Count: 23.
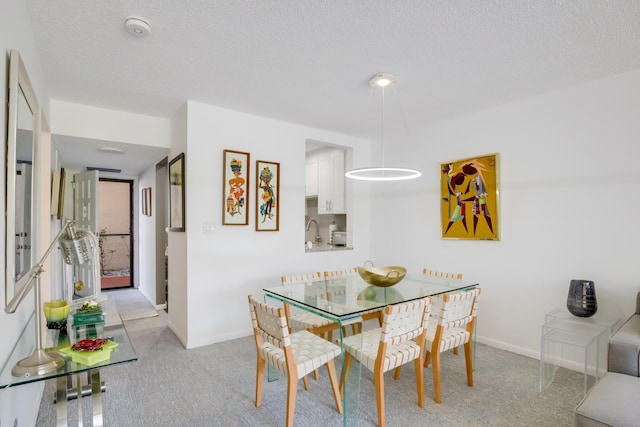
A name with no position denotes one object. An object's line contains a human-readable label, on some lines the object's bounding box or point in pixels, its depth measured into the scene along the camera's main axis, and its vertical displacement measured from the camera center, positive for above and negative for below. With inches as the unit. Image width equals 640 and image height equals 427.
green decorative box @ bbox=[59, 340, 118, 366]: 51.8 -21.6
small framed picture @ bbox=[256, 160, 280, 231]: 145.3 +8.9
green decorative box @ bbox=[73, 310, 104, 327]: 70.6 -21.3
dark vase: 100.8 -25.6
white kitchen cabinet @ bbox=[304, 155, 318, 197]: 208.3 +24.8
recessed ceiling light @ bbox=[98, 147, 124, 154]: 148.3 +30.3
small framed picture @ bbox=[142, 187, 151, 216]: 204.9 +9.9
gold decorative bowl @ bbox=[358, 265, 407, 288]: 103.8 -19.2
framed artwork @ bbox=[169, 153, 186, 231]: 134.0 +9.9
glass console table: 48.2 -22.4
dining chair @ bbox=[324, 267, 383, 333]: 111.6 -23.0
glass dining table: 78.3 -23.1
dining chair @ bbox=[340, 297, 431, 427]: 76.4 -33.0
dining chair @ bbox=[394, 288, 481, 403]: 89.5 -32.9
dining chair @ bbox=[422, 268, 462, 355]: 122.5 -22.6
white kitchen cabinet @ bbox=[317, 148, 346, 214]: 188.1 +19.4
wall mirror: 54.1 +7.5
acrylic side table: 101.1 -39.4
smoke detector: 75.7 +43.6
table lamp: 47.3 -20.5
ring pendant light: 103.9 +42.3
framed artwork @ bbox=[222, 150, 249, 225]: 136.4 +11.9
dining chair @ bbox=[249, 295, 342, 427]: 74.1 -33.0
